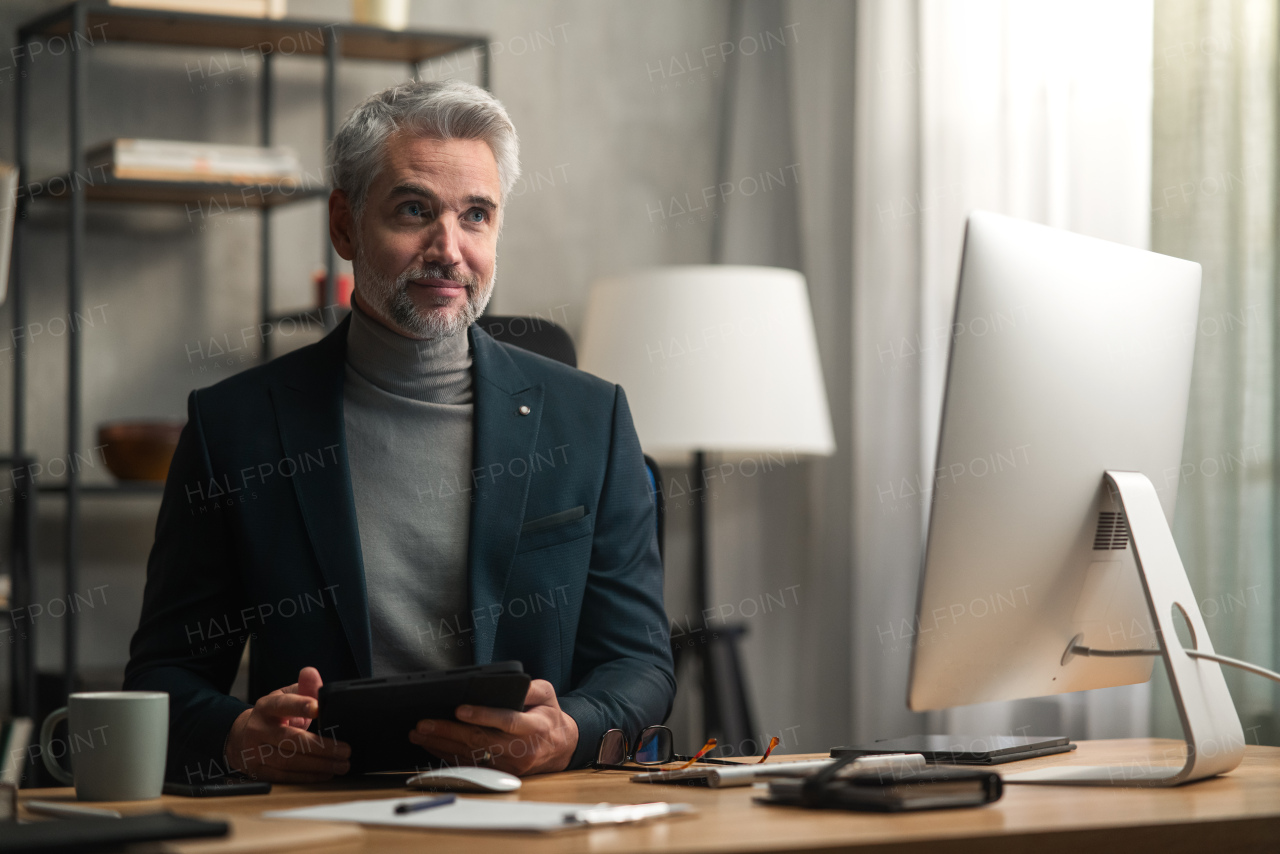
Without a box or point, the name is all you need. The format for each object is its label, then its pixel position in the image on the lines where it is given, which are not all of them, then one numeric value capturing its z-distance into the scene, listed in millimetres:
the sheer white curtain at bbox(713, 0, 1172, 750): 2527
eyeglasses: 1353
